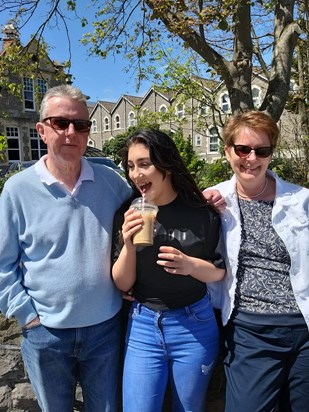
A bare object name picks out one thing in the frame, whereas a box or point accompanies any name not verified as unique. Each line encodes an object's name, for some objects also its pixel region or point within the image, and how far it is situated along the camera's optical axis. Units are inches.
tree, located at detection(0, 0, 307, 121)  165.3
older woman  78.0
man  78.7
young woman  78.9
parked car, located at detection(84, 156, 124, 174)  354.5
